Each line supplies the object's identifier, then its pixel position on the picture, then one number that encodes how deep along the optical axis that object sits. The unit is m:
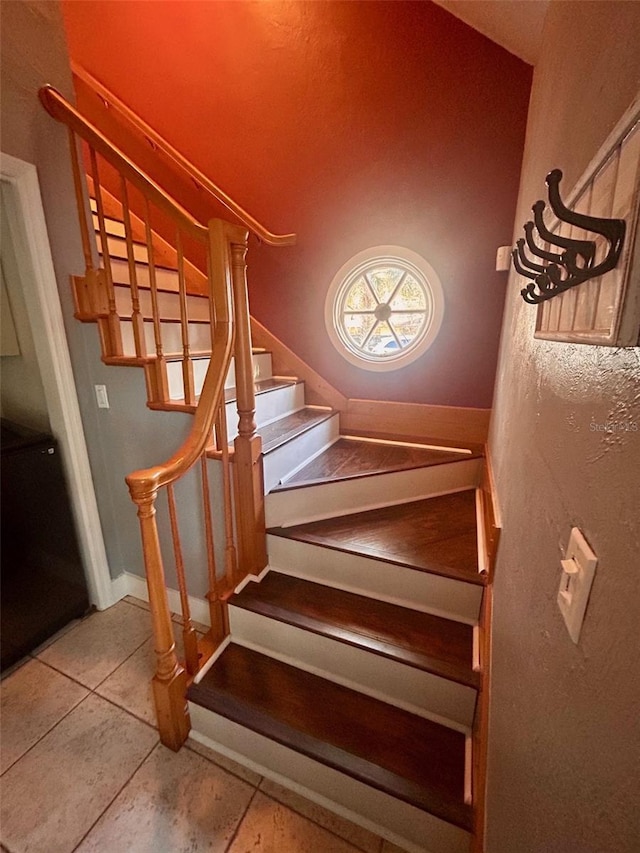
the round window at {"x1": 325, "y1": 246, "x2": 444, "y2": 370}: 2.25
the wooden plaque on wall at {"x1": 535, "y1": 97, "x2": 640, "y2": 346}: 0.32
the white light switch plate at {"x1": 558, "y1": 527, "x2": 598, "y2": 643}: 0.42
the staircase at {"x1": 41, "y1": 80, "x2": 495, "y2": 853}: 1.11
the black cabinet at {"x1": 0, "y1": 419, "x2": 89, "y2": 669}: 1.56
